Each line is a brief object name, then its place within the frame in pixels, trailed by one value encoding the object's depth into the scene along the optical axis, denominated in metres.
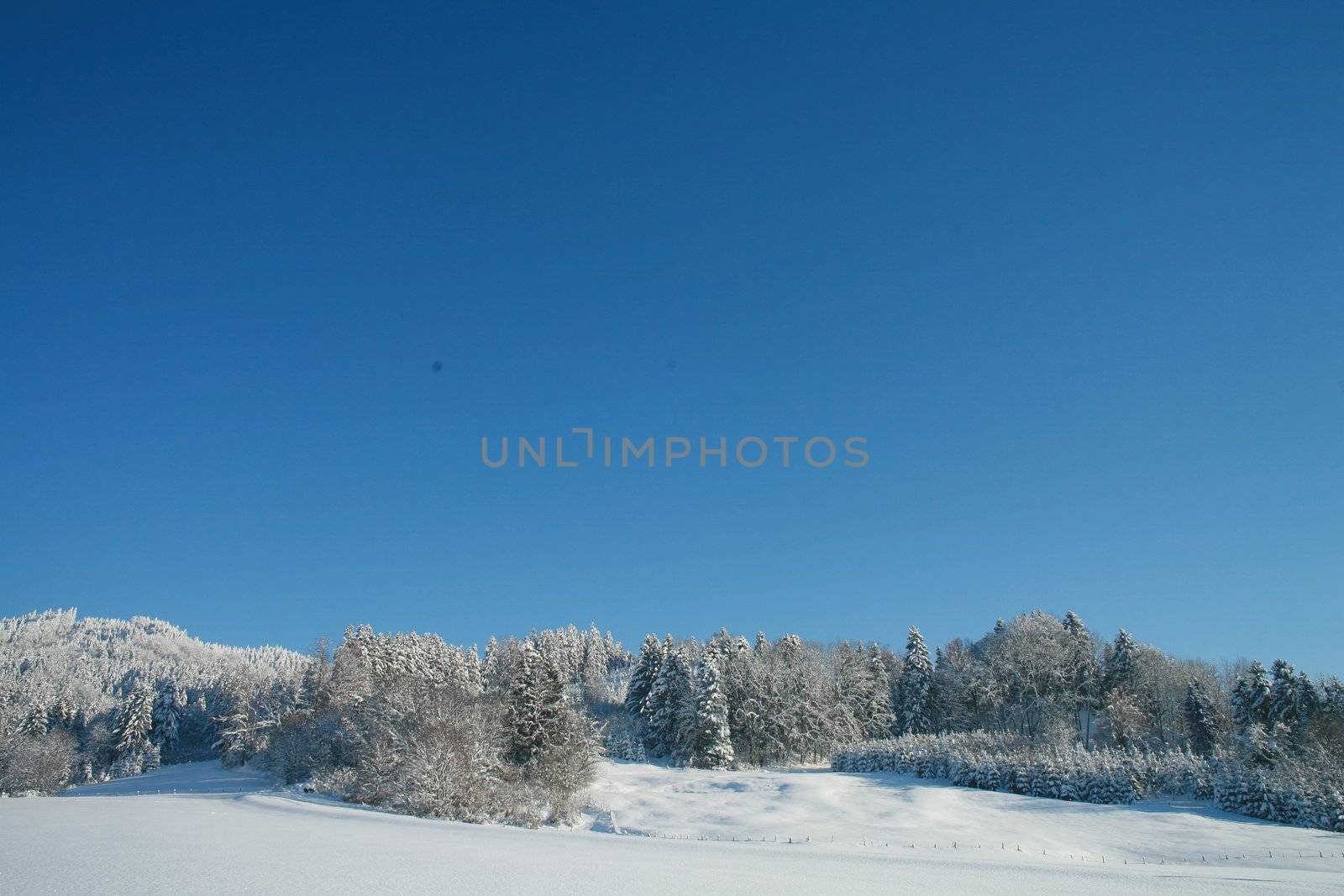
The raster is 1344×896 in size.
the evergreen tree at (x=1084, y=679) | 66.62
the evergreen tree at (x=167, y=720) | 90.25
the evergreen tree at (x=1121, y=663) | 66.19
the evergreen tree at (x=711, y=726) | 56.78
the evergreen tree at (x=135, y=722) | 82.19
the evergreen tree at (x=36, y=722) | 72.16
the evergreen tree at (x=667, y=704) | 63.09
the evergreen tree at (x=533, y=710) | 39.59
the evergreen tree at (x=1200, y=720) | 54.66
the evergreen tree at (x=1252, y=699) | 48.69
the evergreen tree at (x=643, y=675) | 74.38
